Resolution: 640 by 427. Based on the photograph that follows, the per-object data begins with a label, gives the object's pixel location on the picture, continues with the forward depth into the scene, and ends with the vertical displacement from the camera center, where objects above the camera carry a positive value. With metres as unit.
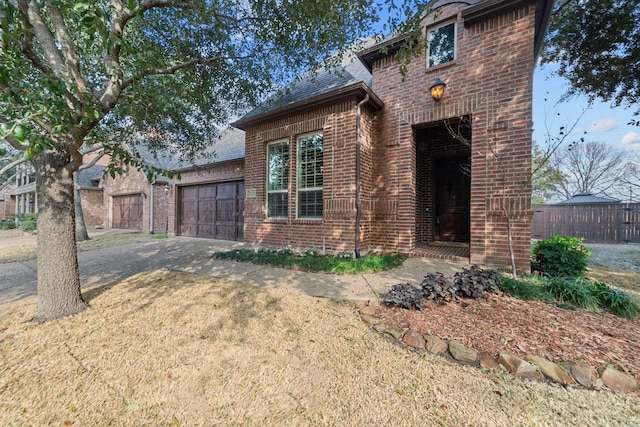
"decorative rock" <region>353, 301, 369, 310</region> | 2.99 -1.15
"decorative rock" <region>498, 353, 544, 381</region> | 1.83 -1.18
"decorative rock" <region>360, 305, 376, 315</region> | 2.80 -1.14
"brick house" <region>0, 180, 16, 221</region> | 27.17 +0.92
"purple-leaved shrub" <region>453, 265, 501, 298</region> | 2.98 -0.88
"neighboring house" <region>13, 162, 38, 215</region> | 21.77 +1.43
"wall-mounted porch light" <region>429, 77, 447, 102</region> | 5.12 +2.56
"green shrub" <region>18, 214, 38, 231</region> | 13.62 -0.81
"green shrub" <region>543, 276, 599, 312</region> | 2.78 -0.95
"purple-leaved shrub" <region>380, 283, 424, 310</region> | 2.78 -0.99
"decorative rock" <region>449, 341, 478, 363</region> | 2.02 -1.17
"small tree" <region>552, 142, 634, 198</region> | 19.27 +3.65
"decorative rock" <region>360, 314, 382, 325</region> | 2.61 -1.16
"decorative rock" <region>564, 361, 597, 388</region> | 1.76 -1.17
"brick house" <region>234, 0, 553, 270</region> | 4.55 +1.44
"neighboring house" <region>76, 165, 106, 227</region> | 16.81 +0.66
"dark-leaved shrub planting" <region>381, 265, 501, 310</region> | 2.82 -0.94
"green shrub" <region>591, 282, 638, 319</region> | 2.63 -0.99
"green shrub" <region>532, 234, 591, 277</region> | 3.98 -0.75
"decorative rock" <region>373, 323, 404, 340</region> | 2.38 -1.17
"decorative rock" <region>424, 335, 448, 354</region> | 2.14 -1.17
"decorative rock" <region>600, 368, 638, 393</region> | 1.70 -1.18
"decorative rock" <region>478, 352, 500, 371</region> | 1.93 -1.19
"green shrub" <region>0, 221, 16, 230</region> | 18.21 -1.11
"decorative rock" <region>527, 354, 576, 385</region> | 1.79 -1.18
